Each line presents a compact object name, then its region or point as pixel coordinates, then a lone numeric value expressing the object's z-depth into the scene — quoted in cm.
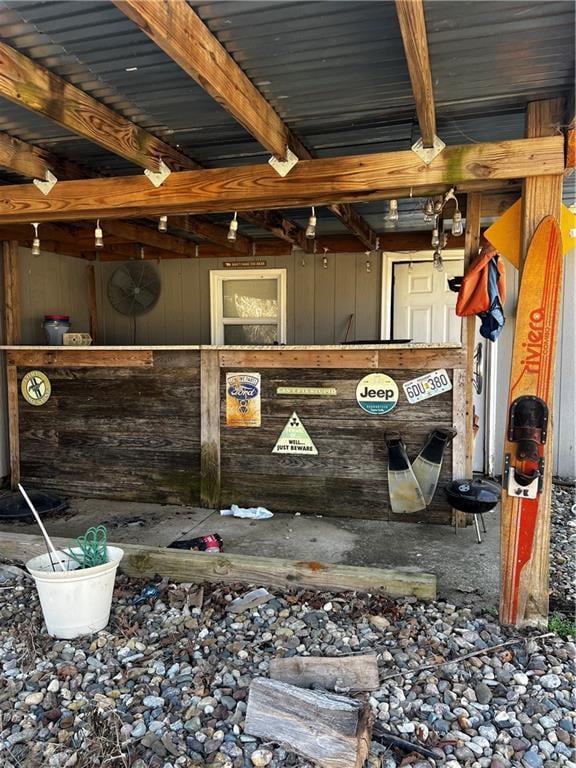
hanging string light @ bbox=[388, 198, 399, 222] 298
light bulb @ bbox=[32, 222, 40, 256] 400
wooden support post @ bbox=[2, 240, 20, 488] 472
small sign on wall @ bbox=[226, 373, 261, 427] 427
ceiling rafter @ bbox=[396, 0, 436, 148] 161
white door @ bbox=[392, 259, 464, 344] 546
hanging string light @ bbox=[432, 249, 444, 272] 459
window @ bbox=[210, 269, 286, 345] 587
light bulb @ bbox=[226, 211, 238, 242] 340
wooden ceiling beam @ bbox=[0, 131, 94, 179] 290
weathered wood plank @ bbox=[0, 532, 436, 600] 286
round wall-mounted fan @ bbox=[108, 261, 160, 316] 609
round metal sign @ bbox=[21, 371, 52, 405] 473
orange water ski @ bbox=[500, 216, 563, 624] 245
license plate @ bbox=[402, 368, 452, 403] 382
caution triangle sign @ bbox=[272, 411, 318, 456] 418
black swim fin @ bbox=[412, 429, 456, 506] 379
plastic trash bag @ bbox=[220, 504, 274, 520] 414
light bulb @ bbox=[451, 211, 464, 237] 337
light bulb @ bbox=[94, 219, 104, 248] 372
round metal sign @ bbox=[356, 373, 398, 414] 395
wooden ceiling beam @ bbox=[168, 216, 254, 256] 437
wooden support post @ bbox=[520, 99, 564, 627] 245
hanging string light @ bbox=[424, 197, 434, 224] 342
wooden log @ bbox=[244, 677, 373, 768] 175
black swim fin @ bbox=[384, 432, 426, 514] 389
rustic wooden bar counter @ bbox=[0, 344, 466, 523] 395
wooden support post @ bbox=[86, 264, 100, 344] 618
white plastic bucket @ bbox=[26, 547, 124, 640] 249
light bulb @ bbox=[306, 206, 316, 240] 322
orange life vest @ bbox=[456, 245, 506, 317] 349
